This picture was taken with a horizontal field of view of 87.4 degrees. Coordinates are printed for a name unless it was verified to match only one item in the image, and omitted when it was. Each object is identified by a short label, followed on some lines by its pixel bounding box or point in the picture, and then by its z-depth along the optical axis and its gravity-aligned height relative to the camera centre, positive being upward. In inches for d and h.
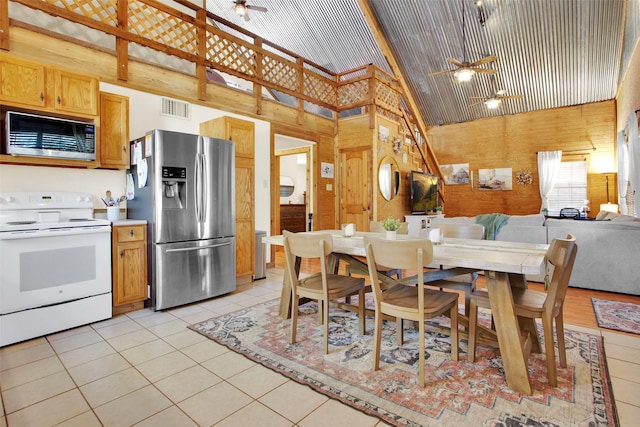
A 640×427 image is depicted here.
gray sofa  151.7 -18.0
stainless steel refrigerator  135.1 -0.4
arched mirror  276.8 +27.7
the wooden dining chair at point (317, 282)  94.7 -23.3
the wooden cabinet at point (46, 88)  110.7 +43.5
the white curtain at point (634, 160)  183.6 +28.1
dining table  76.2 -17.7
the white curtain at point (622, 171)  237.0 +28.3
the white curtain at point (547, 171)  336.5 +39.4
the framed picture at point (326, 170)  268.2 +32.6
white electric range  103.9 -18.3
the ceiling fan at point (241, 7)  234.2 +142.5
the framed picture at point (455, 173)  387.2 +42.5
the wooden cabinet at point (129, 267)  129.0 -22.2
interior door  269.7 +18.0
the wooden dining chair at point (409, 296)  77.0 -23.7
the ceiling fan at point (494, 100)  268.6 +89.0
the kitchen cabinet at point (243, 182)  175.2 +15.2
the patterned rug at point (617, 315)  116.3 -40.2
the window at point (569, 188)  330.6 +21.2
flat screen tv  305.4 +16.1
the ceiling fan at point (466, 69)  213.4 +90.6
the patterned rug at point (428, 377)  68.8 -41.7
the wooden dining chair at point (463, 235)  103.5 -9.6
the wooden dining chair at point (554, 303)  75.6 -23.4
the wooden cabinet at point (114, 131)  136.8 +33.2
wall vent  169.9 +53.1
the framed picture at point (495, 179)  363.9 +33.9
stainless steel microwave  112.2 +26.4
